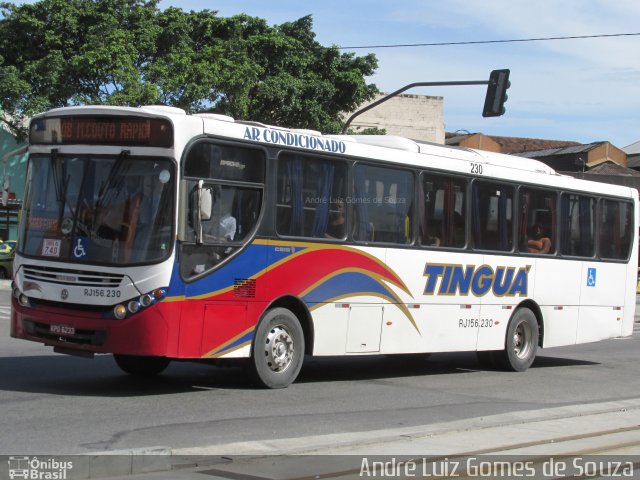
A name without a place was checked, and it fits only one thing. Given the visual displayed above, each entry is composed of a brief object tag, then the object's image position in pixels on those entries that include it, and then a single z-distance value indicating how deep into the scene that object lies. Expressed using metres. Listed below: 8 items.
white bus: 10.28
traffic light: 24.48
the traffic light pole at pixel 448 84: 24.69
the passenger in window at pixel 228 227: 10.87
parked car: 35.50
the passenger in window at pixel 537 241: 15.53
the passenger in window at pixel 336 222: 12.25
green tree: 33.25
